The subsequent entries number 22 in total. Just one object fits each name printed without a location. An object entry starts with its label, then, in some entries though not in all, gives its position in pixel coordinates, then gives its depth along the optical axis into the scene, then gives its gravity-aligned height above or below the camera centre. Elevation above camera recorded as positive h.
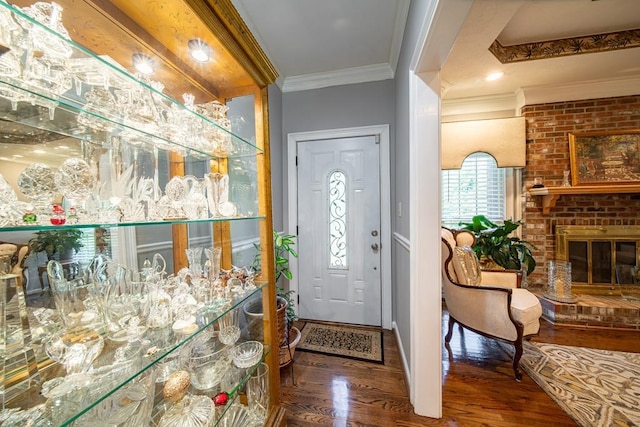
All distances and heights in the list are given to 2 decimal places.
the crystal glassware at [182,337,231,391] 1.02 -0.70
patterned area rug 1.42 -1.29
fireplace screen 2.77 -0.60
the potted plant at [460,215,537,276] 2.66 -0.48
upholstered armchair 1.80 -0.79
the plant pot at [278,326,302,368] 1.84 -1.15
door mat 2.06 -1.28
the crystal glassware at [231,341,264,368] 1.17 -0.74
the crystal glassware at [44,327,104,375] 0.65 -0.39
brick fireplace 2.77 +0.11
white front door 2.55 -0.23
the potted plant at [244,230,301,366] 1.82 -0.92
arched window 3.15 +0.23
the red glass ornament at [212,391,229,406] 0.97 -0.79
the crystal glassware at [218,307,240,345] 1.15 -0.59
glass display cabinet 0.62 -0.01
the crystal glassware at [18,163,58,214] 0.63 +0.08
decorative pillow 2.05 -0.53
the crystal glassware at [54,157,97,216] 0.68 +0.10
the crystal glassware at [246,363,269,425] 1.17 -0.94
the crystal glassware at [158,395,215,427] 0.87 -0.78
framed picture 2.74 +0.58
